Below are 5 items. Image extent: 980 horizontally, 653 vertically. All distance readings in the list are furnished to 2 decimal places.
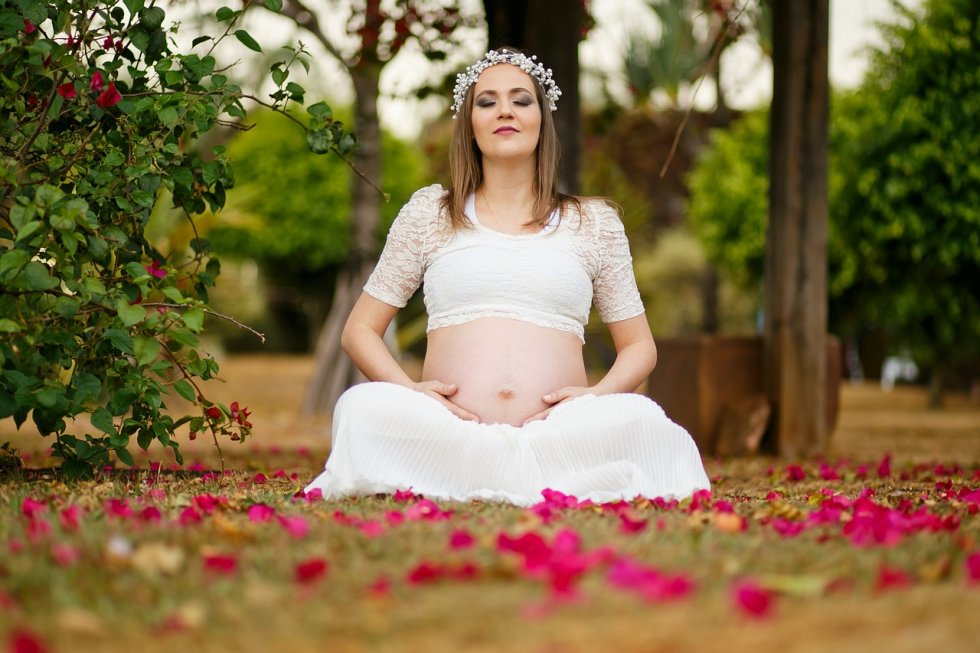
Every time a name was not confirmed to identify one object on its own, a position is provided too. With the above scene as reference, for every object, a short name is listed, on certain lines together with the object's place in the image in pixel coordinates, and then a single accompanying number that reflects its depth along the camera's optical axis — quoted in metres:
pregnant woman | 3.53
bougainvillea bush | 3.46
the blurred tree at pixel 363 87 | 6.51
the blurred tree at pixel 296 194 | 19.78
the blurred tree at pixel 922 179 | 10.62
